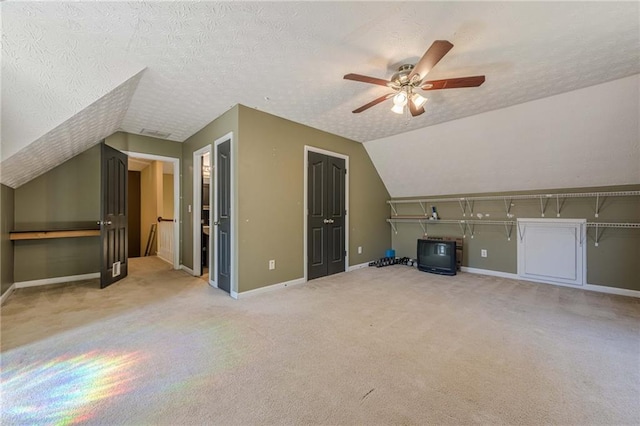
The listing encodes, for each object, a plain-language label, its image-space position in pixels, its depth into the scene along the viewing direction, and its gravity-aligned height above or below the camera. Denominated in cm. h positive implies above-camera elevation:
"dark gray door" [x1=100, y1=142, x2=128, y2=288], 355 -9
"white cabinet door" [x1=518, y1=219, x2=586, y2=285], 364 -57
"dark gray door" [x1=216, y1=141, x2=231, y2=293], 338 -5
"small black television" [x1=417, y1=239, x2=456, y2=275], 437 -78
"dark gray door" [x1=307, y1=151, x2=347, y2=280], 404 -6
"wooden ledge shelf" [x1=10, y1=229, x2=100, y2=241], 335 -31
